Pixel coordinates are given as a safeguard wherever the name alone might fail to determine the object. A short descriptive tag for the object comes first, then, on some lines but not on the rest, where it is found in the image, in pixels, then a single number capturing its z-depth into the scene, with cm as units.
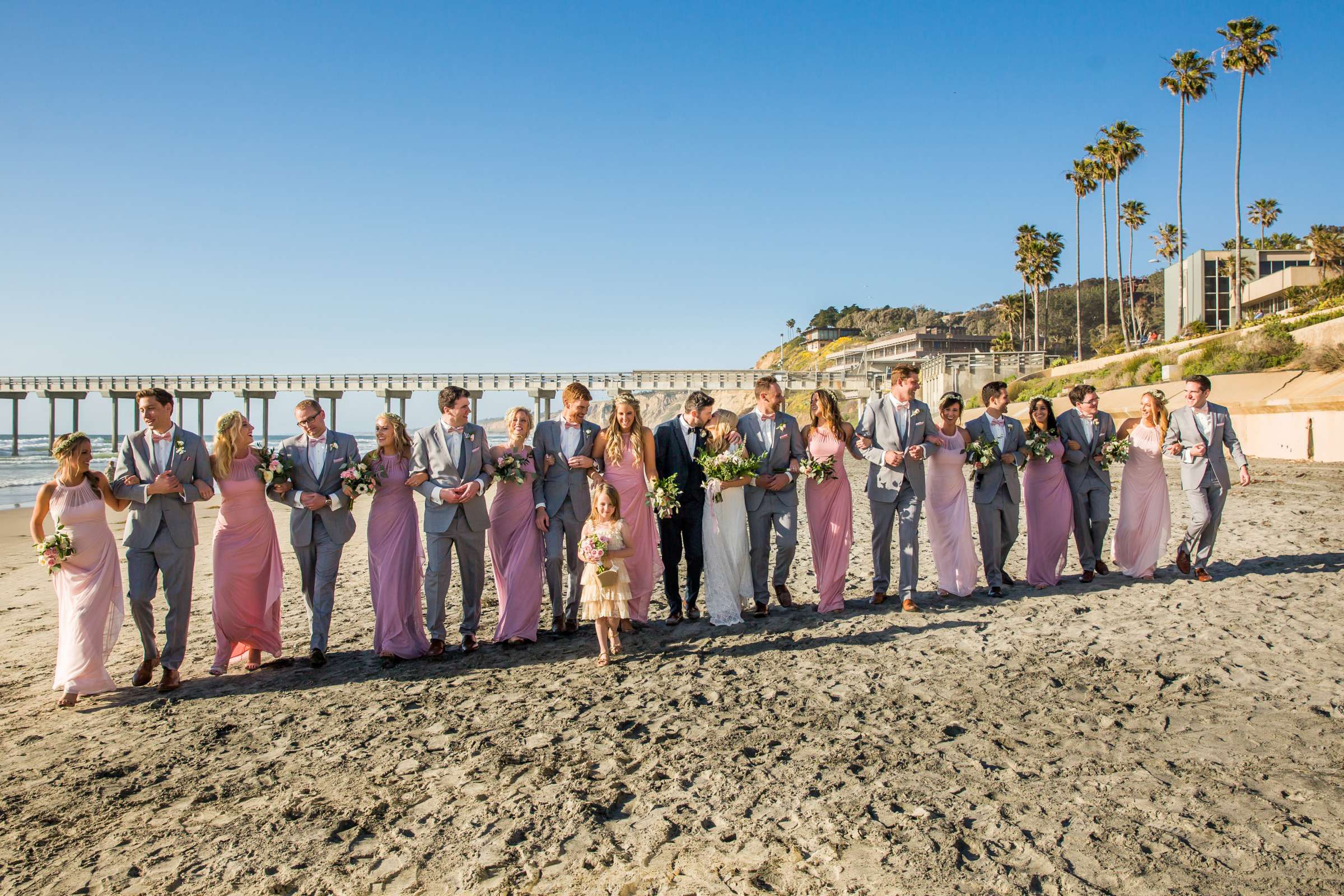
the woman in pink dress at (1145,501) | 904
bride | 794
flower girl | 671
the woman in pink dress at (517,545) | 742
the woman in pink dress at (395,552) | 709
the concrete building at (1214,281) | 6588
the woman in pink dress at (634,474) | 782
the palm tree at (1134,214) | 6906
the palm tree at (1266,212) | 7638
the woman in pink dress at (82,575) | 612
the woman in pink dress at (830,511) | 821
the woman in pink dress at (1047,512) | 895
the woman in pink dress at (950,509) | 840
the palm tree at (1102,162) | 5375
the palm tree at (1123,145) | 5250
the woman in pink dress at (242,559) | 677
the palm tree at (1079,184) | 6063
